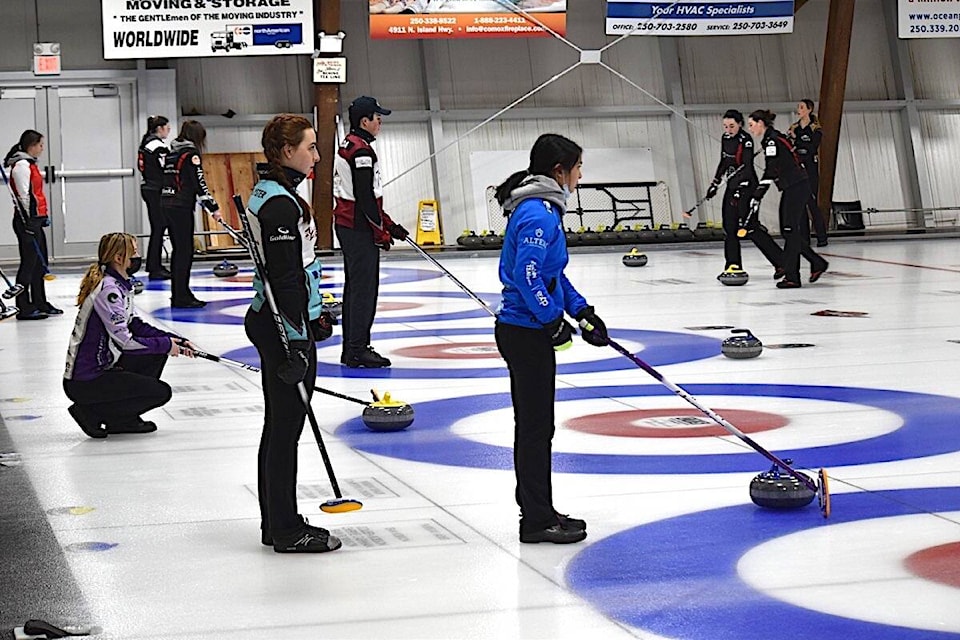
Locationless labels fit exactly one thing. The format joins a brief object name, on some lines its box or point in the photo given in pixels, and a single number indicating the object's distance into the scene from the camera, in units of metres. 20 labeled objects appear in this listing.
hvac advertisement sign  23.12
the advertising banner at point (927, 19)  24.08
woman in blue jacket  5.41
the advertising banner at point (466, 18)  22.59
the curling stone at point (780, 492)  5.92
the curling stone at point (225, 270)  19.62
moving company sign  21.67
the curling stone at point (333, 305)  12.75
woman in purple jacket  7.66
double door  23.20
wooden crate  23.33
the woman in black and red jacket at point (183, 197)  13.98
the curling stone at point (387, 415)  7.93
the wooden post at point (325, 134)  22.36
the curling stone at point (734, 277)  16.59
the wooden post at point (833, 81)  23.77
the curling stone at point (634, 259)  19.97
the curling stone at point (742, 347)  10.62
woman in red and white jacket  14.09
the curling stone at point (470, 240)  23.48
